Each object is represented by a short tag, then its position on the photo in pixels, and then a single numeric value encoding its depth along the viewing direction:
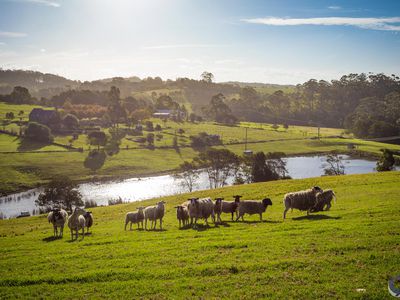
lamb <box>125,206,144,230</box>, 31.27
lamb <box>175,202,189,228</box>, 28.56
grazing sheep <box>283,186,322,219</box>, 28.48
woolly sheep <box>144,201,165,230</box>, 29.47
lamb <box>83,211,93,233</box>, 29.99
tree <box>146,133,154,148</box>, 136.23
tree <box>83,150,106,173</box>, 110.44
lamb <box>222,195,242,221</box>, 30.39
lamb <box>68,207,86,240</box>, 27.17
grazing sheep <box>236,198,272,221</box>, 29.50
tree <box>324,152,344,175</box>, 95.24
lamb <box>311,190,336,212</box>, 28.73
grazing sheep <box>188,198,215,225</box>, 27.87
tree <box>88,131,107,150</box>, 131.12
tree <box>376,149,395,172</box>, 76.44
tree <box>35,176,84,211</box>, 63.73
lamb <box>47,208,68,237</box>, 28.52
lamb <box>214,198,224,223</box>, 28.66
